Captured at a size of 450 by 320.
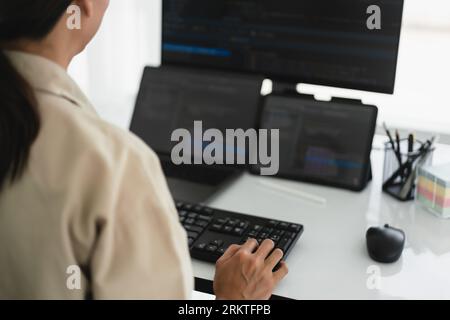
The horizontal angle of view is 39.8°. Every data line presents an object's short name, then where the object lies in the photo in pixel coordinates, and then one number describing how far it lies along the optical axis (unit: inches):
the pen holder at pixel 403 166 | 53.0
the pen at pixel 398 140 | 53.8
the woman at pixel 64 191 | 26.5
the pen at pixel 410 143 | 53.4
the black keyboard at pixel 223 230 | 43.6
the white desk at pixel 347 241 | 40.6
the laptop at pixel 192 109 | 57.7
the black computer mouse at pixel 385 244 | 42.9
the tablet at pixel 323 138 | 54.8
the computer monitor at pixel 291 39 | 54.2
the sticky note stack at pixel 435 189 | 49.1
